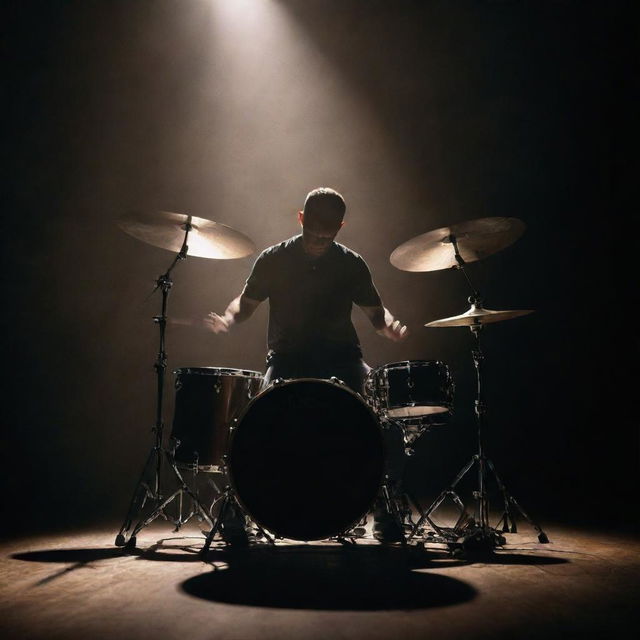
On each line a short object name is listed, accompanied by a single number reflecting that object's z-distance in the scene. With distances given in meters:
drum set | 2.44
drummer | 3.32
